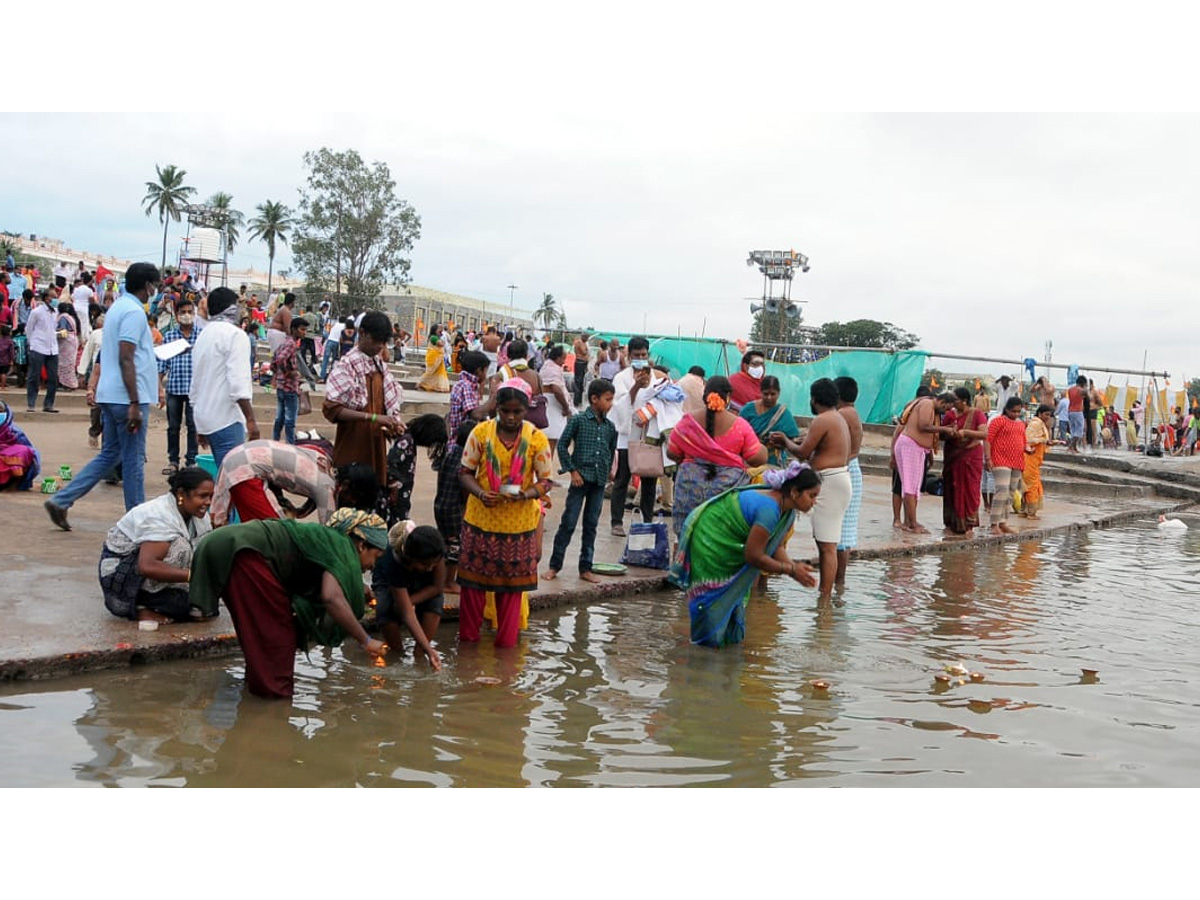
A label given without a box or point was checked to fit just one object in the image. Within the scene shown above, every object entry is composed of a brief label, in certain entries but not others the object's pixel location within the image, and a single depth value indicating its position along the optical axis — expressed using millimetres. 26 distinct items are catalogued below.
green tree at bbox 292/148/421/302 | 46750
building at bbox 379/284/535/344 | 53719
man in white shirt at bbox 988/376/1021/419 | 23047
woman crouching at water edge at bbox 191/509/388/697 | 5133
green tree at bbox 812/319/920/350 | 69312
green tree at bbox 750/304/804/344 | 46938
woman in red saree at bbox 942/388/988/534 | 12617
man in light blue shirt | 7359
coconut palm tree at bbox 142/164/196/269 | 73250
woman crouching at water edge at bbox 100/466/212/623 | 5809
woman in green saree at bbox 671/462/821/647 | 6348
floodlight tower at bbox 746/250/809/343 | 40000
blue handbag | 8898
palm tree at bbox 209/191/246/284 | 72806
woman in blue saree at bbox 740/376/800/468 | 9188
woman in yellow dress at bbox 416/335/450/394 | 22578
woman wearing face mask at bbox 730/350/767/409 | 10953
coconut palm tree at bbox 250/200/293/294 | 75688
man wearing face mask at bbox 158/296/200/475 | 10070
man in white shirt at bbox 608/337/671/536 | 10359
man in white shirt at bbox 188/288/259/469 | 7637
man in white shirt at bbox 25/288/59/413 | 15875
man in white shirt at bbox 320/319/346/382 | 22703
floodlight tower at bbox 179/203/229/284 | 34544
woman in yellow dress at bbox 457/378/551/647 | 6387
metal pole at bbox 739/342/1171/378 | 22609
